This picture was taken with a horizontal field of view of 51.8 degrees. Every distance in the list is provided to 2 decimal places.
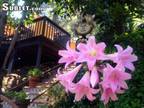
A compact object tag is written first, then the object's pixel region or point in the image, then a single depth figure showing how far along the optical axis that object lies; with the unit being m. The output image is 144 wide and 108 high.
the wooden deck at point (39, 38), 6.50
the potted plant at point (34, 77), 5.17
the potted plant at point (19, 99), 2.78
